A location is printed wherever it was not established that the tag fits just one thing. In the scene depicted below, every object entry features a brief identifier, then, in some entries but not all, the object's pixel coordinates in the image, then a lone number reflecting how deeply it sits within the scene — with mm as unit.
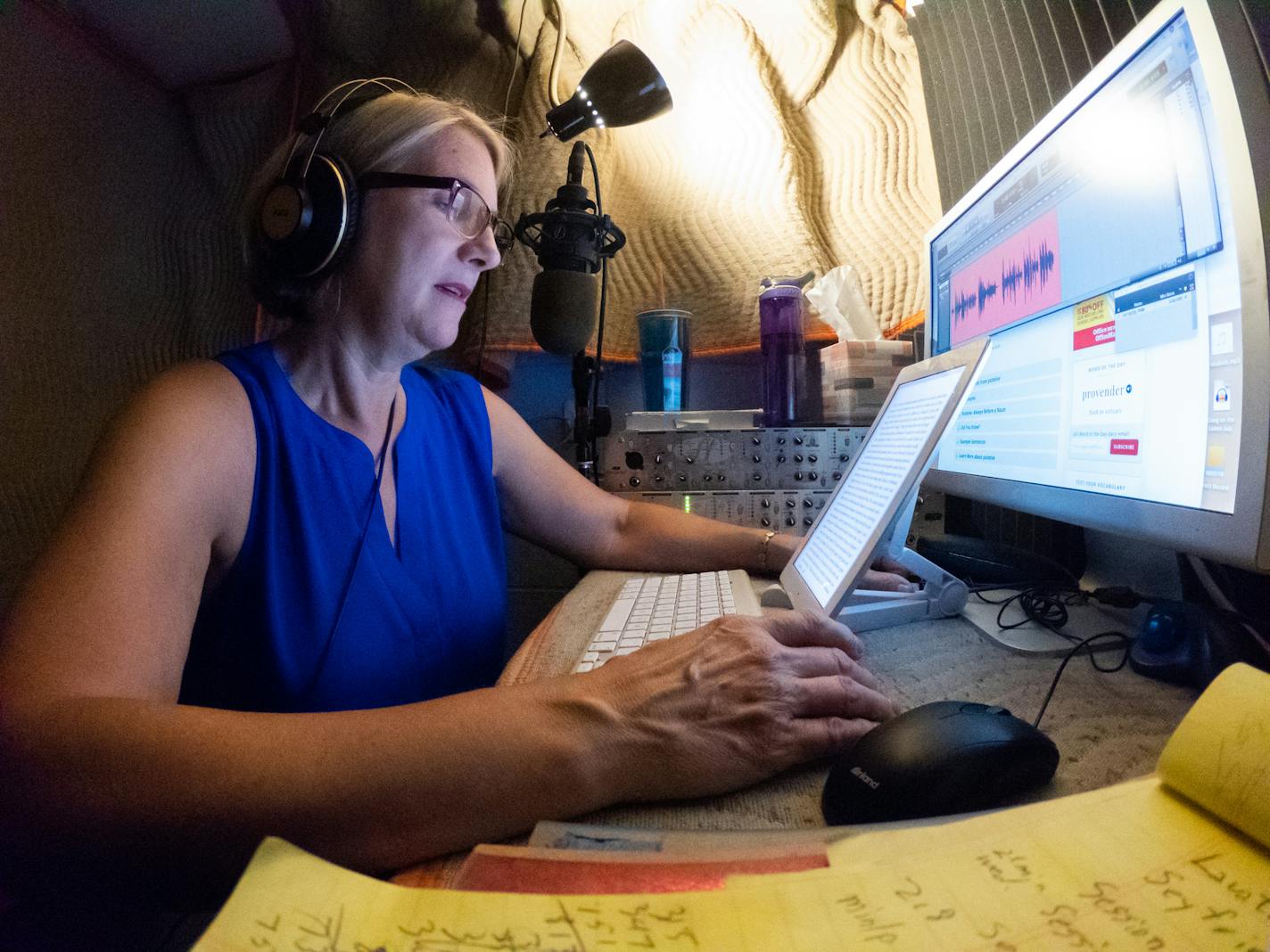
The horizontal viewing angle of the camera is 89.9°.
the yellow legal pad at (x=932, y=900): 220
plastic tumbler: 1413
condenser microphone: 1146
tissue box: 1207
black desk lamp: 1203
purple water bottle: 1331
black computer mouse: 324
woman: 331
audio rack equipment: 1154
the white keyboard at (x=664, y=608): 582
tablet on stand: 543
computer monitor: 428
